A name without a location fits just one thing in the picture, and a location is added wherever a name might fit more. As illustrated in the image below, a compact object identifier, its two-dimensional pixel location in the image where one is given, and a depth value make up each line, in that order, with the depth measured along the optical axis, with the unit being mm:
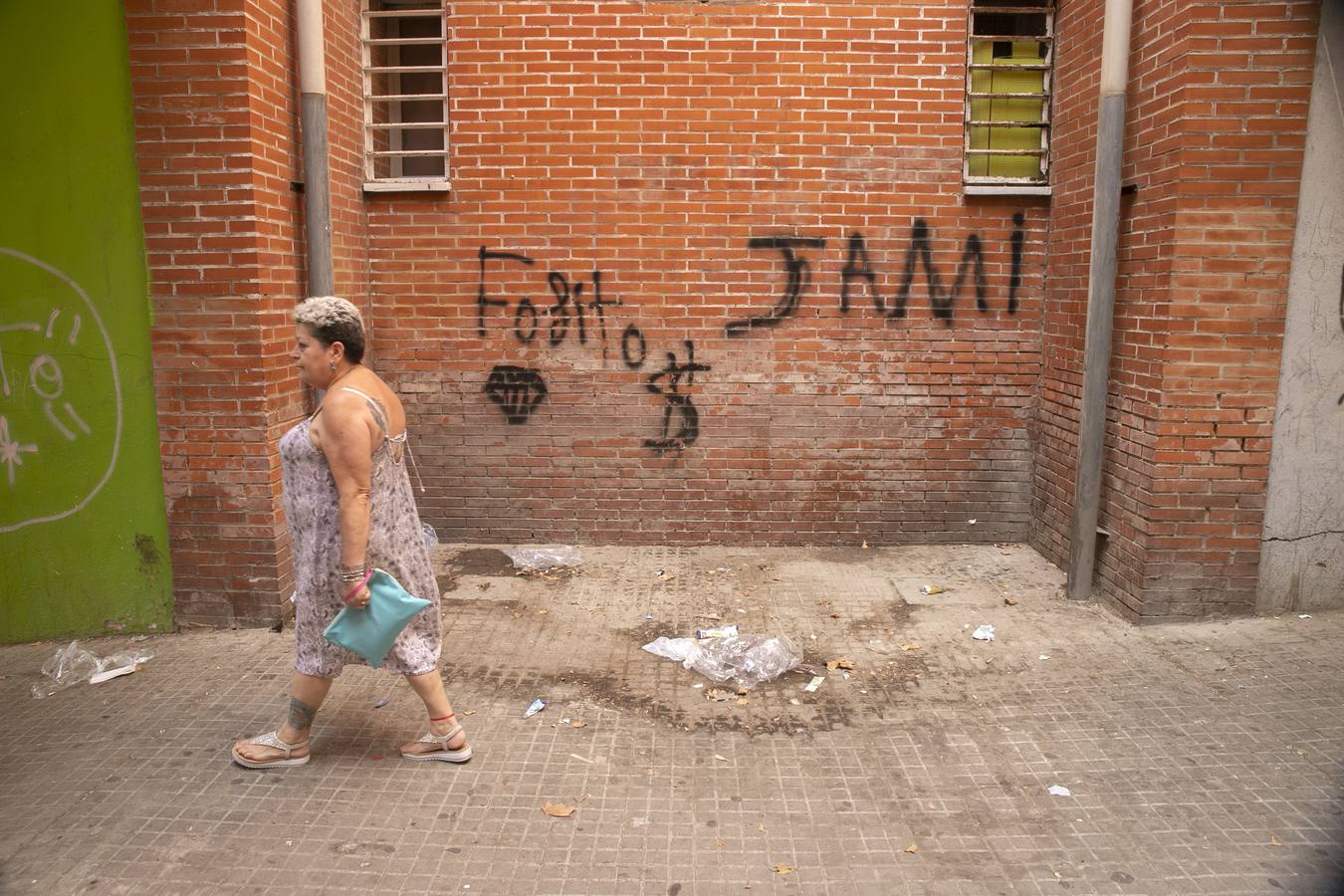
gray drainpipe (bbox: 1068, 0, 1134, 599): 5254
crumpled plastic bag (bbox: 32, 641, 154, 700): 4594
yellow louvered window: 6430
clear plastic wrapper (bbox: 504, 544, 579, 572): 6348
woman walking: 3486
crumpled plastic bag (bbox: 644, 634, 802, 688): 4707
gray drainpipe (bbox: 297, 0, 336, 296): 5320
